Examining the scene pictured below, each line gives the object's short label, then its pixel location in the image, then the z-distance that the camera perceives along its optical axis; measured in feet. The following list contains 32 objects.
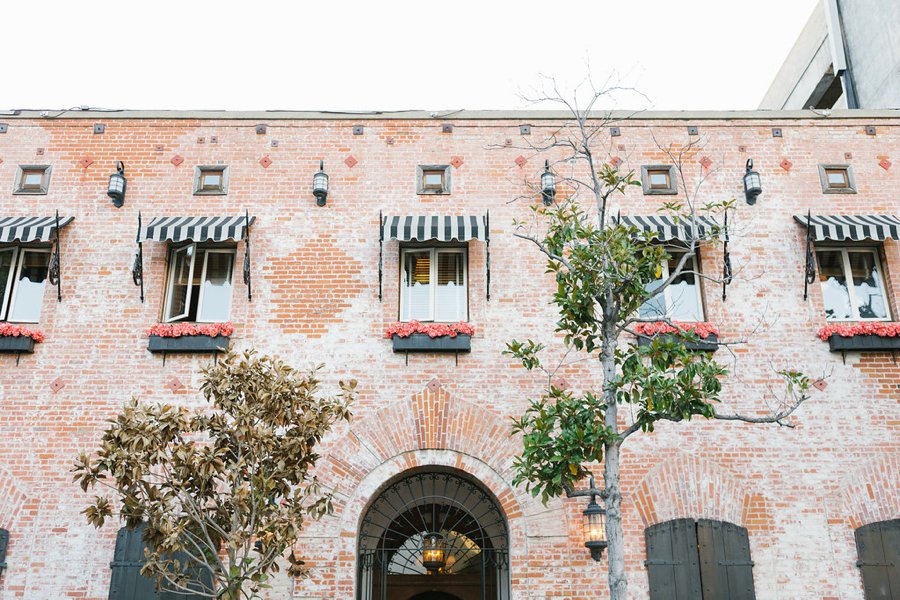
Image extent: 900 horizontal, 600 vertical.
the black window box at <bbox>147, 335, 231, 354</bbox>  35.58
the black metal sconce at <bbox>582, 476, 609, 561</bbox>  32.30
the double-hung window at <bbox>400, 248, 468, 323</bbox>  37.14
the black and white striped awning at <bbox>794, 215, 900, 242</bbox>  36.50
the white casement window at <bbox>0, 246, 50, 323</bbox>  37.06
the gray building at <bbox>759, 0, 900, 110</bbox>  53.93
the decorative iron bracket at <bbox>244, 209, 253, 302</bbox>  36.45
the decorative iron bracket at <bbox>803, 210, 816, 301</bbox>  36.65
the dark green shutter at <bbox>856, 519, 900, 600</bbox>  32.32
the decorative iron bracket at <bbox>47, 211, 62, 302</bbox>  36.55
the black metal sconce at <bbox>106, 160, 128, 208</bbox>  37.88
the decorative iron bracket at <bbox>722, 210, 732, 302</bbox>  36.94
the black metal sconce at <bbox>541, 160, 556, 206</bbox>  37.99
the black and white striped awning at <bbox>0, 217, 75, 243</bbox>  36.40
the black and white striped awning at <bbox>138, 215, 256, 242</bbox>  36.47
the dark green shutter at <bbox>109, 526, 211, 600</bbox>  32.22
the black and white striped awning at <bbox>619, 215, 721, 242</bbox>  36.37
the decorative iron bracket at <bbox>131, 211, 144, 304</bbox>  36.68
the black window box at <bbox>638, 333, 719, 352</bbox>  35.24
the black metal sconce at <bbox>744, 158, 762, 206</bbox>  37.91
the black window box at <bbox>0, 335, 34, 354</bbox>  35.47
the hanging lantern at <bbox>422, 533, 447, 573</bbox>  37.98
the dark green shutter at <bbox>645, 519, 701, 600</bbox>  32.35
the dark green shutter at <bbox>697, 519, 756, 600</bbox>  32.38
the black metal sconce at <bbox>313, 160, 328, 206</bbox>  38.04
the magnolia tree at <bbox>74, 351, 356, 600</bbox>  25.70
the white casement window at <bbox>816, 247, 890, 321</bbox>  37.24
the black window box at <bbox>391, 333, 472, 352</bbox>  35.55
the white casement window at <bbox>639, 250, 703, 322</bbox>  37.24
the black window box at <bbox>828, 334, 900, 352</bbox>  35.63
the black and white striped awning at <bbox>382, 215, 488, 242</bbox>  36.37
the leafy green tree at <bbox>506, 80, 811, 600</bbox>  24.57
